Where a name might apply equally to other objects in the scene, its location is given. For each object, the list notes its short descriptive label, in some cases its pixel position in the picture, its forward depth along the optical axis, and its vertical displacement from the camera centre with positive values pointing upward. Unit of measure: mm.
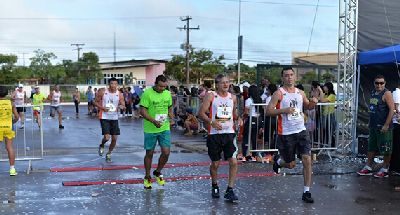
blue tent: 10836 +776
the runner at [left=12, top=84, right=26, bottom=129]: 20553 -251
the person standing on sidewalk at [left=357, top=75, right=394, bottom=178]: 9164 -601
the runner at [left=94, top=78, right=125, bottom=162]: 11203 -431
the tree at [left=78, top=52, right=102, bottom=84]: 73562 +3365
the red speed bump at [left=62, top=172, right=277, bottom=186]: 8430 -1518
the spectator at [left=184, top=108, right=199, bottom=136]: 17562 -1165
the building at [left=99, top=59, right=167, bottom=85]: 76438 +3157
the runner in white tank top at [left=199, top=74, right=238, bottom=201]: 7531 -483
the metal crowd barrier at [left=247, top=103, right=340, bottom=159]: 11320 -875
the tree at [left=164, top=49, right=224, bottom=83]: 60281 +2883
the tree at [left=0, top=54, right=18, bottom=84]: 64375 +2744
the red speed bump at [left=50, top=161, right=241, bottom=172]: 9820 -1501
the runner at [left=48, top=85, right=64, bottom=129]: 20830 -370
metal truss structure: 11727 +303
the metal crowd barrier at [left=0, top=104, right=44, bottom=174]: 10738 -1485
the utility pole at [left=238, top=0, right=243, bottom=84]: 24719 +2075
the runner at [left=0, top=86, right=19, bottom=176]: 9195 -641
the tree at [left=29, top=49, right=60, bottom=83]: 72688 +3688
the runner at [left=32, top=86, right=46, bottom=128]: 20869 -329
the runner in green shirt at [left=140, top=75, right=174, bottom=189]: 8180 -480
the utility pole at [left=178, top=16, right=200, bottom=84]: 56094 +5190
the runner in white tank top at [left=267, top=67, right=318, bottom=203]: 7426 -438
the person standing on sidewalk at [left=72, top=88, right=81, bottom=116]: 31578 -544
